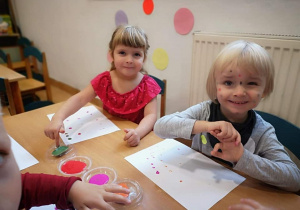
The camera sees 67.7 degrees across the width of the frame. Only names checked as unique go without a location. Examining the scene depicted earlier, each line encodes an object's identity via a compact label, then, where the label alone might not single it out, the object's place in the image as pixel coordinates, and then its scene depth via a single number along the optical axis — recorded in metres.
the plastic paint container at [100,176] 0.64
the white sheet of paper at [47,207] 0.56
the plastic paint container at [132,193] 0.55
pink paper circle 1.54
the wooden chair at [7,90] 1.62
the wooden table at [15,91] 1.79
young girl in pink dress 1.03
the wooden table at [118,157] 0.56
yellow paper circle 1.80
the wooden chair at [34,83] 2.35
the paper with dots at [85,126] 0.87
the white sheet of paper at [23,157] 0.70
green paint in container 0.75
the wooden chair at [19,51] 3.16
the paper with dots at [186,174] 0.58
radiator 1.11
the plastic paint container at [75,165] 0.67
